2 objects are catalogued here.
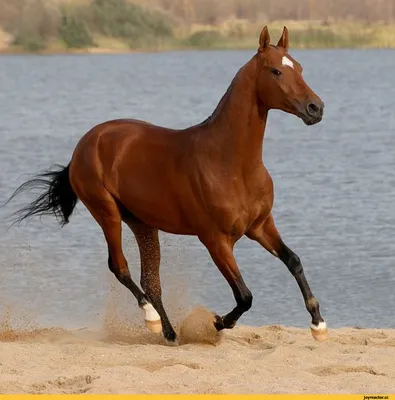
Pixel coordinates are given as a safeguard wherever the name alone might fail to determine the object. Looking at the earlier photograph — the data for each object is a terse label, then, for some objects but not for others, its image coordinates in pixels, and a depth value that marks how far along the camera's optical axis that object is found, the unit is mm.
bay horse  14844
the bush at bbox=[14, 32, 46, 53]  125200
